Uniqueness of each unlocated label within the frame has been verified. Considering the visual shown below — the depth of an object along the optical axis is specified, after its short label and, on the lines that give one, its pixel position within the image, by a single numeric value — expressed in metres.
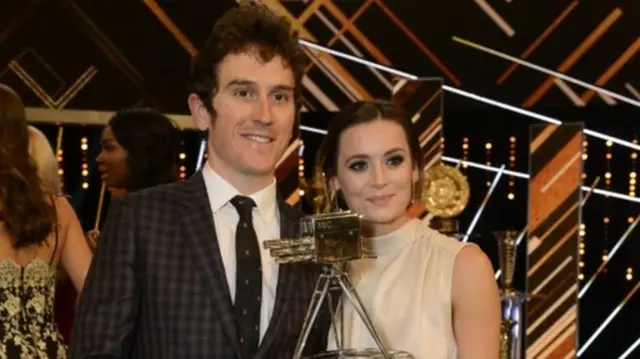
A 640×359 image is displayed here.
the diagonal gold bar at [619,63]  4.71
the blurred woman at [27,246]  2.28
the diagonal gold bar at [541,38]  4.76
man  1.40
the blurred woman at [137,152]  3.05
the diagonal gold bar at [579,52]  4.73
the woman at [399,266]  1.72
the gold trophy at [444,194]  4.13
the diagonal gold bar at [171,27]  4.70
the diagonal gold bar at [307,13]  4.79
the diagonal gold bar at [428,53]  4.79
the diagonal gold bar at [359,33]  4.82
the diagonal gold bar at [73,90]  4.54
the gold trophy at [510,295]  3.91
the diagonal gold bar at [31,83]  4.48
